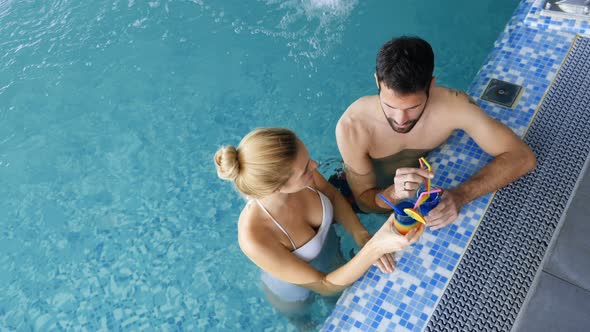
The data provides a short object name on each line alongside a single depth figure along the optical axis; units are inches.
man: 94.3
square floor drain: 127.6
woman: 83.9
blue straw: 81.7
